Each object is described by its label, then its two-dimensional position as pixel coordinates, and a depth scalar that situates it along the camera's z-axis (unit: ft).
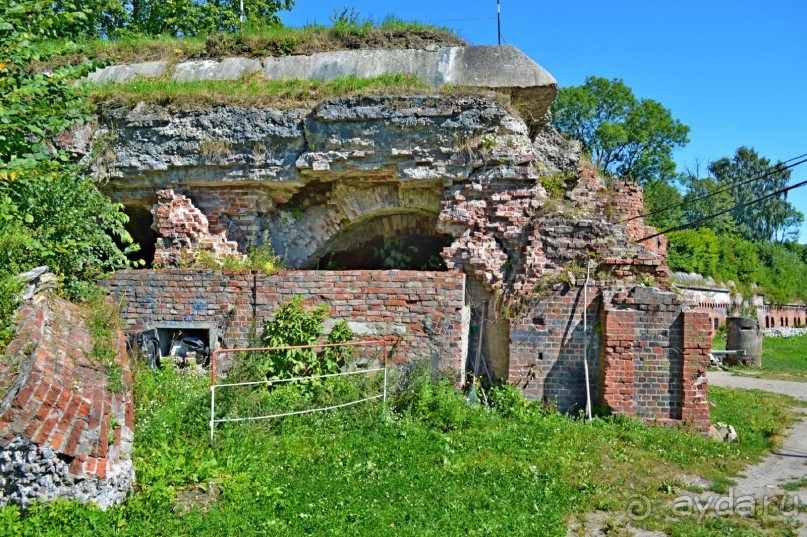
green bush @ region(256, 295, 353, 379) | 24.57
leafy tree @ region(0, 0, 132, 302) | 20.04
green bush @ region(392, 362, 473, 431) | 23.04
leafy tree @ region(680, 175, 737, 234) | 128.26
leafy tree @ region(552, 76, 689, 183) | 106.22
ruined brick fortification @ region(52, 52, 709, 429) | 25.49
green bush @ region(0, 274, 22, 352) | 16.39
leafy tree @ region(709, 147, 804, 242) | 170.19
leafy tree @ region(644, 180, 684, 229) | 103.55
